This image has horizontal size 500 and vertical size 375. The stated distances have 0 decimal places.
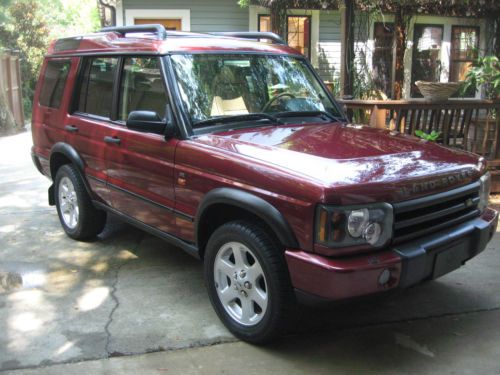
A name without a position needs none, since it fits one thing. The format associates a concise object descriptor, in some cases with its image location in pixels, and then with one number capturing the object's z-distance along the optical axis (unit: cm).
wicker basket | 657
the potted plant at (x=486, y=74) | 665
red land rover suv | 276
